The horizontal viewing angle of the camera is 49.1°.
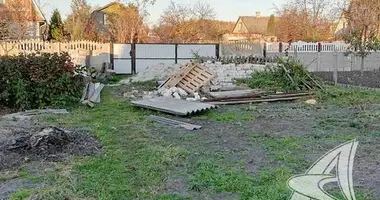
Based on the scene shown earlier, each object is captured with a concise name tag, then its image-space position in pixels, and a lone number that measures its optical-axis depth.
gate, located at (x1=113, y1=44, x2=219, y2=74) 17.39
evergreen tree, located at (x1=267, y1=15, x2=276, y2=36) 33.44
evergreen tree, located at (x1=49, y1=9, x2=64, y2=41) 23.27
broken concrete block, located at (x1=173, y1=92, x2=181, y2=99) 10.36
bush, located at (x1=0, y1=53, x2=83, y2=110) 8.77
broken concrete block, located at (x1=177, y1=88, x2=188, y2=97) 10.76
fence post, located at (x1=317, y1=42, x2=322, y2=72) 18.21
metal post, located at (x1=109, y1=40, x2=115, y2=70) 17.14
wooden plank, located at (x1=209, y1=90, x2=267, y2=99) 10.37
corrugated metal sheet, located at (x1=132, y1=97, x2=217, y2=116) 8.09
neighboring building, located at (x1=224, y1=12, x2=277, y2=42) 44.03
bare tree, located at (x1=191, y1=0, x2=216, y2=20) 29.12
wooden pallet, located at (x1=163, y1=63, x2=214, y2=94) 11.37
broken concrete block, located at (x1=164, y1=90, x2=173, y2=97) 10.52
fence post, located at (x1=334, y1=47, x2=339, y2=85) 12.97
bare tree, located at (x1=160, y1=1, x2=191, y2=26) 27.06
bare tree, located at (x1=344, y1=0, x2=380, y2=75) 20.45
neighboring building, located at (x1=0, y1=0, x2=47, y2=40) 19.12
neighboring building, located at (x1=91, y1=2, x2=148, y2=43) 22.92
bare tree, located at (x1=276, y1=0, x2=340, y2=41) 29.06
